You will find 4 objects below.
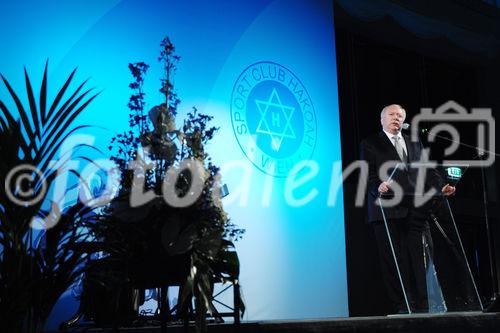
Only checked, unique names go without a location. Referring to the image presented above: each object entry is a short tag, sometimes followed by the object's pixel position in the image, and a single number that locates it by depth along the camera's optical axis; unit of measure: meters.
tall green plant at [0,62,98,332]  1.86
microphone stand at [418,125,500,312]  3.39
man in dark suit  3.92
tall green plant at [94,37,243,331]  1.92
